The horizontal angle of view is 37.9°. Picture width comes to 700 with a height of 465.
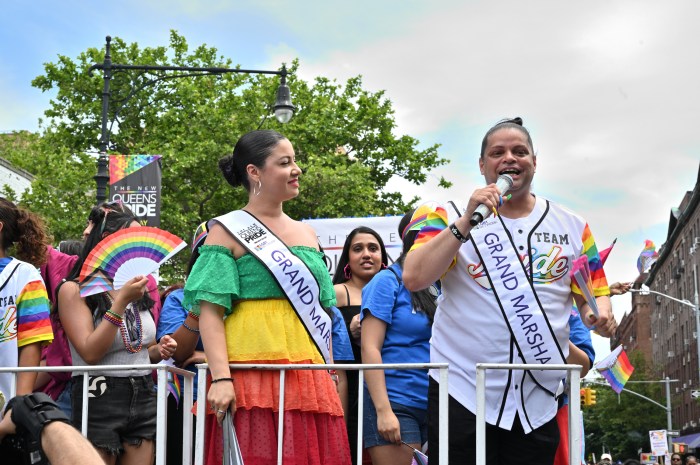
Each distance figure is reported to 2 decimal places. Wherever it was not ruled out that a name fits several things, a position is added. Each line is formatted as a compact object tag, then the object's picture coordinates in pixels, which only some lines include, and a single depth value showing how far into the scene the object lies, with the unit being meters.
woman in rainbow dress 3.86
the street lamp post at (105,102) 14.95
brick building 63.91
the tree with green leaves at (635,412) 65.94
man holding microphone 3.56
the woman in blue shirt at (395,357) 4.37
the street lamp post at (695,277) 58.99
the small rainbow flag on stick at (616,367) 4.59
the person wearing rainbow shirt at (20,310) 4.31
